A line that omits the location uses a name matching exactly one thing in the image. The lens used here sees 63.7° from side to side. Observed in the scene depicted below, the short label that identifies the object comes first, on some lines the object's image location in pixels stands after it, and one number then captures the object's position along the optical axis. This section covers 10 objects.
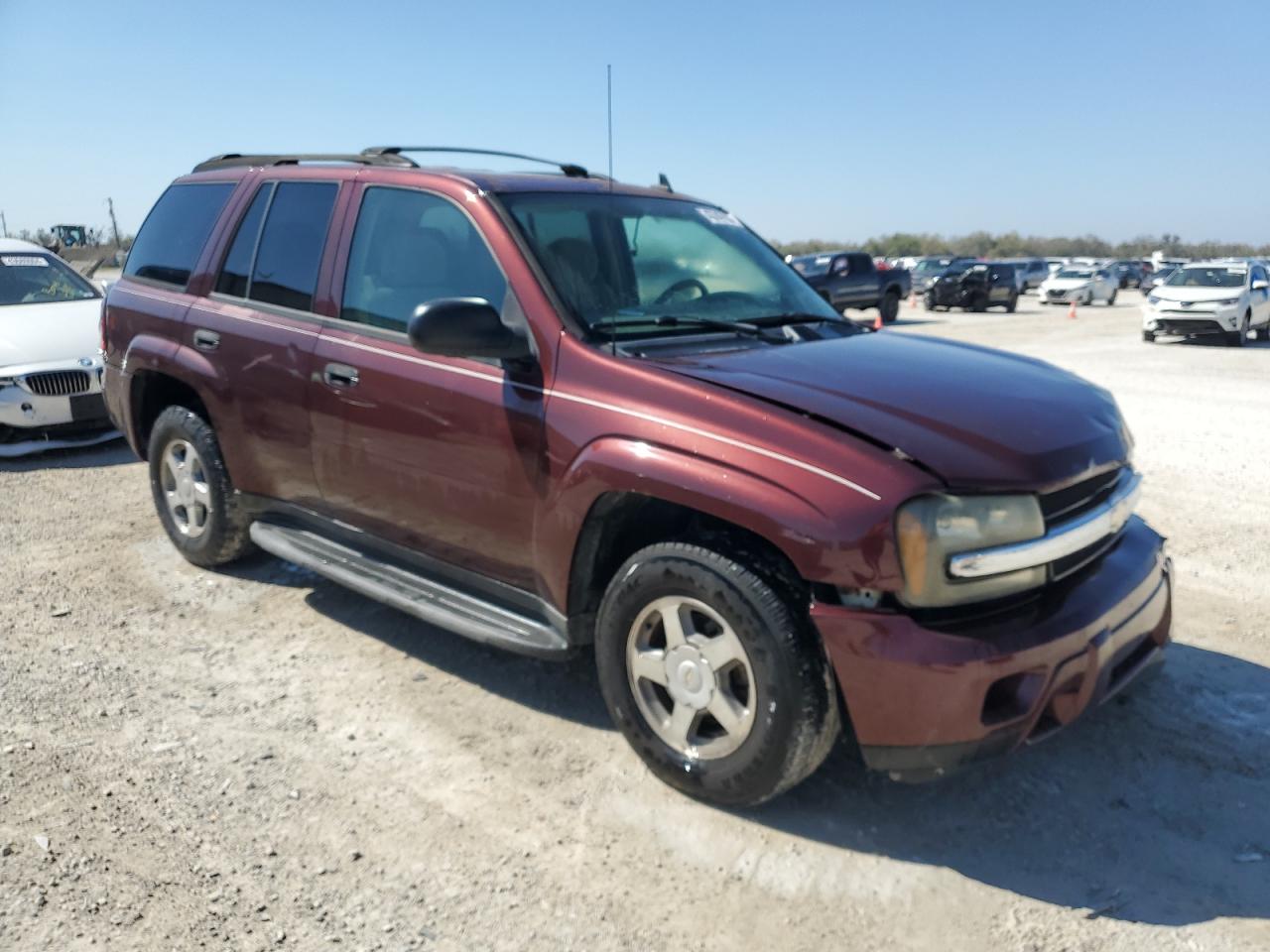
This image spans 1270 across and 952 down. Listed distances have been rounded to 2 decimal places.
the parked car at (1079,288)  35.16
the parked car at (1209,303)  19.05
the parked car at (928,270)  37.65
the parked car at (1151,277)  49.72
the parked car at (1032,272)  43.28
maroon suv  2.73
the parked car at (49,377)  7.64
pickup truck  22.56
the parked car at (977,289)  29.78
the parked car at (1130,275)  50.81
